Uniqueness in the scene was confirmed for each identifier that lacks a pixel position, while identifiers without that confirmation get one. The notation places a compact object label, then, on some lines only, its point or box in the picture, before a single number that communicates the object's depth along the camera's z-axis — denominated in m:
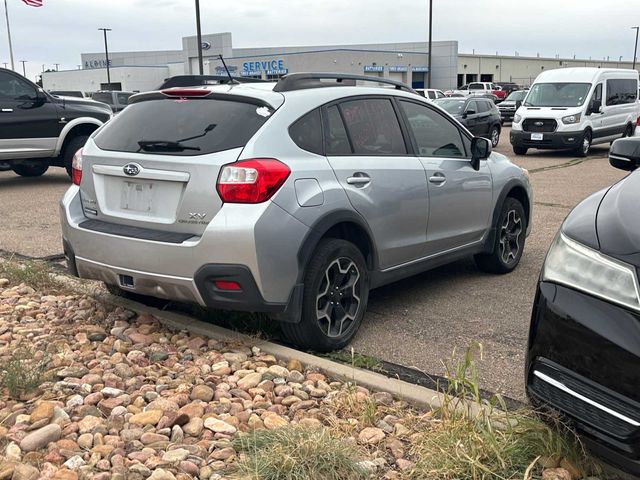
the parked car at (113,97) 25.06
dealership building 65.06
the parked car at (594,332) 2.37
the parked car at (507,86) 53.06
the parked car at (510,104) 30.56
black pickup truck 11.12
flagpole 59.03
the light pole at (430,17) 38.53
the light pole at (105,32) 67.81
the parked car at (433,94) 33.36
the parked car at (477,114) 19.00
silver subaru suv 3.76
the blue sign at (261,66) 65.06
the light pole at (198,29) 24.53
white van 17.55
